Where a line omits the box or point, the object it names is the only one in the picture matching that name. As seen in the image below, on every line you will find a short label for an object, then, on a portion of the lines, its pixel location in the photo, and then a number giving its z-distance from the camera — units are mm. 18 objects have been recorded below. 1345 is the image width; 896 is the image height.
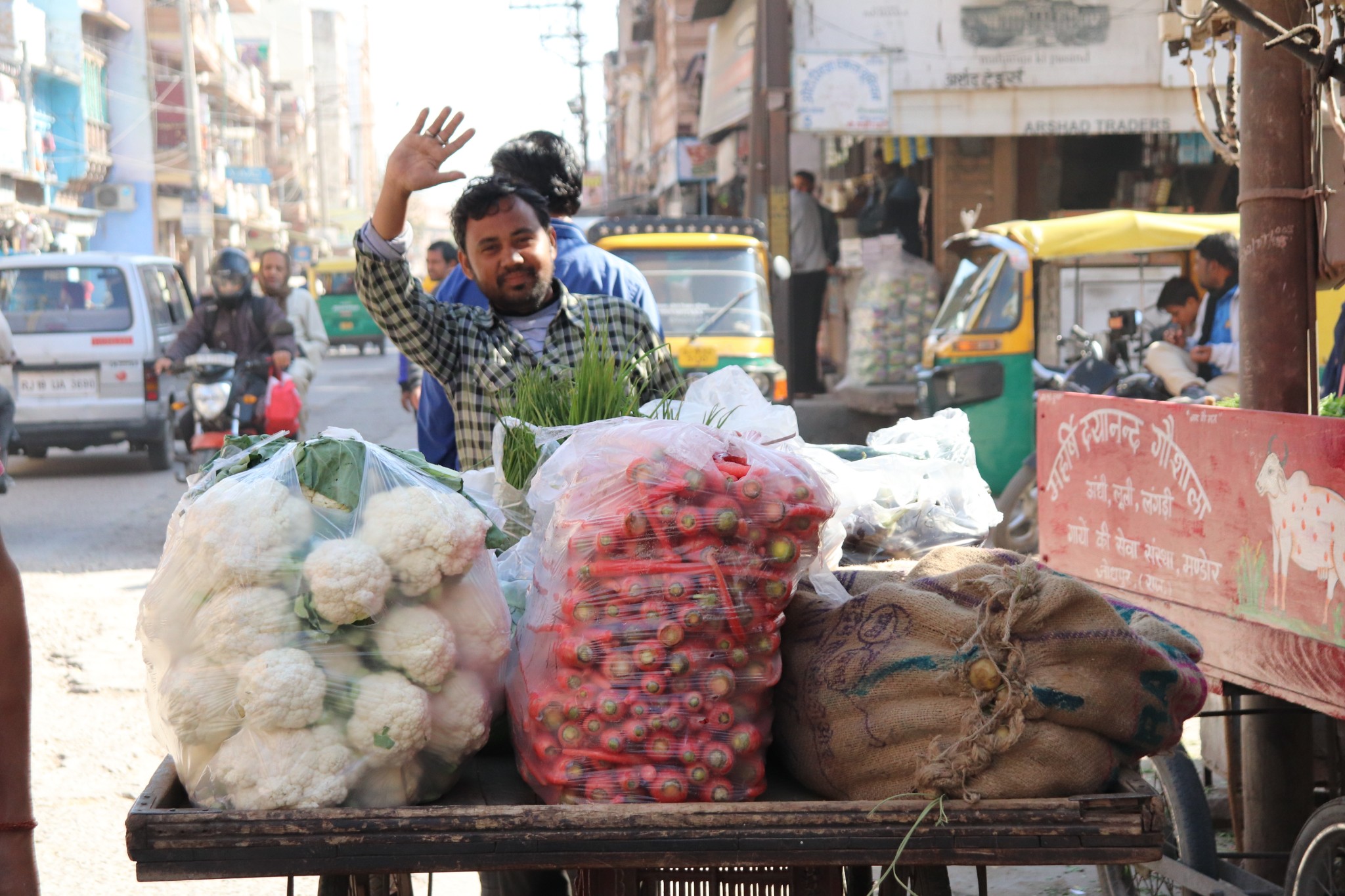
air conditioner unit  39500
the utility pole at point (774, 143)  13414
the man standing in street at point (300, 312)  10375
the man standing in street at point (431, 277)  8477
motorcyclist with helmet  9805
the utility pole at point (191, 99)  35531
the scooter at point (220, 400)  9664
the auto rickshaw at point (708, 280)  11172
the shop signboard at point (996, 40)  13594
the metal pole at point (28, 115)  29250
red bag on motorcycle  9523
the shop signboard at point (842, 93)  13258
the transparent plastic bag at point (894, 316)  13461
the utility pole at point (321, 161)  88062
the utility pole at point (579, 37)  58812
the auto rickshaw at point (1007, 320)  9039
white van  12617
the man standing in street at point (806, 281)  15367
